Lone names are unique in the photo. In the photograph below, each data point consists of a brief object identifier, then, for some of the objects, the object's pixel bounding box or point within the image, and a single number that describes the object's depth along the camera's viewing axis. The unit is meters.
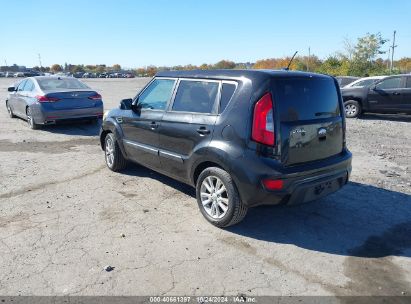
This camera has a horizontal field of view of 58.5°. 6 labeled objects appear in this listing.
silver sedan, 9.83
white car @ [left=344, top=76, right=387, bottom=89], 12.96
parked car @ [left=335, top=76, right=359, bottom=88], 17.25
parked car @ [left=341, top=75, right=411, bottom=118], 12.20
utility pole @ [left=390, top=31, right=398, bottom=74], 41.94
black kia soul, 3.75
